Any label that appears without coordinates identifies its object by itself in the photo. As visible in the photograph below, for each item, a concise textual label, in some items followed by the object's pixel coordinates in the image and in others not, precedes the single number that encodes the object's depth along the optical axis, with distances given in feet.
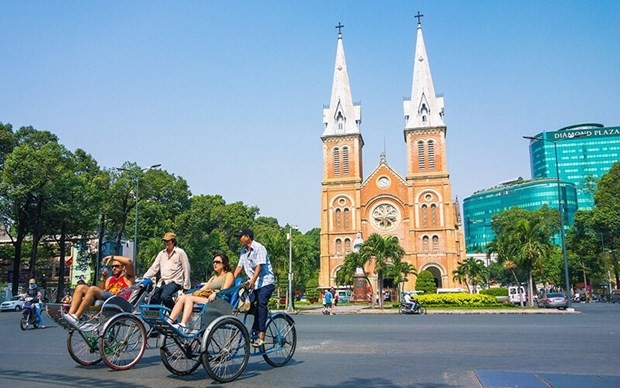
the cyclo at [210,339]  20.38
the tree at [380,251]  129.70
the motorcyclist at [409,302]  94.07
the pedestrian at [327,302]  98.61
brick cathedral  207.41
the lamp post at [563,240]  98.72
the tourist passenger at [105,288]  23.51
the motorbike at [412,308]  93.81
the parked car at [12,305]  111.75
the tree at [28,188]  122.72
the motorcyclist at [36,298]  54.29
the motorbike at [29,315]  53.31
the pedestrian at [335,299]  99.47
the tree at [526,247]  117.60
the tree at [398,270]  142.97
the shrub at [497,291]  187.48
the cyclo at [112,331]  22.26
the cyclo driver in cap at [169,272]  24.12
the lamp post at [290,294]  113.46
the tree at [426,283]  188.34
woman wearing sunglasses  21.31
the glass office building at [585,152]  455.22
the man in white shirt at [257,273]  23.54
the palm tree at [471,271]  184.24
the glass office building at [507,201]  422.82
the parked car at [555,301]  114.93
